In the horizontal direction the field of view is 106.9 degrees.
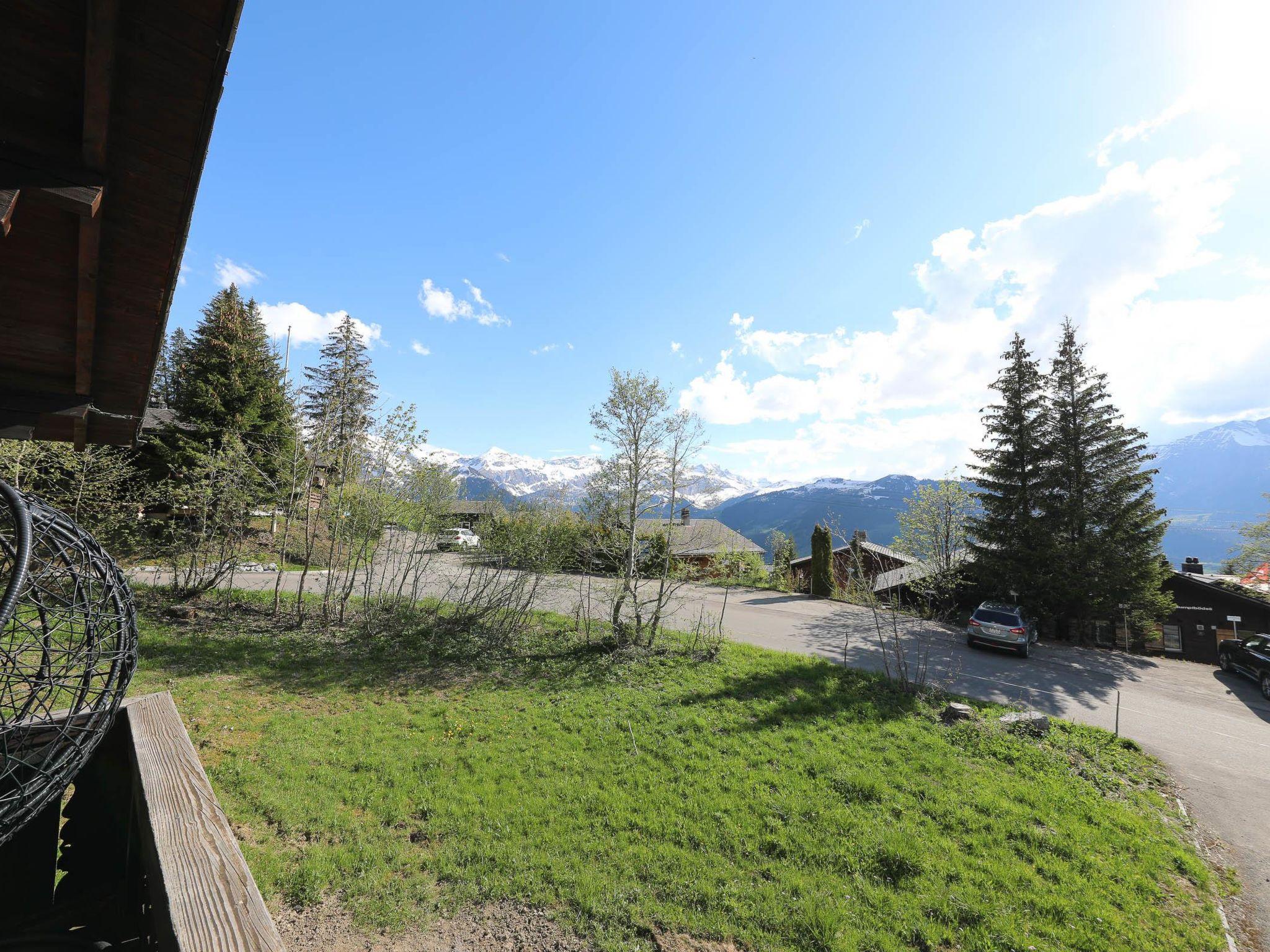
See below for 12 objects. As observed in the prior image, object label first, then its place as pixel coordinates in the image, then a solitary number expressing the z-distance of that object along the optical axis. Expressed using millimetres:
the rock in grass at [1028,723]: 7387
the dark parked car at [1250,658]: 11320
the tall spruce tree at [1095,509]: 16141
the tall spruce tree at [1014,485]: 17484
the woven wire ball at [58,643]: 1241
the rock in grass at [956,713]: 7621
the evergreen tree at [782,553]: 25155
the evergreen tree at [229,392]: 16797
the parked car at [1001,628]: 13664
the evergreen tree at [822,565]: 22891
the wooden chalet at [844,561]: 23528
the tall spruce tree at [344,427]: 10305
